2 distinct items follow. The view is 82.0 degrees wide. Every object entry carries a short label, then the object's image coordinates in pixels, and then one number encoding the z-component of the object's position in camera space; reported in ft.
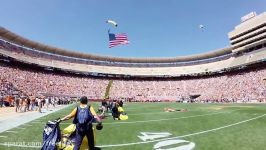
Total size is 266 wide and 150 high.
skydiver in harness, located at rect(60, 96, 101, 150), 13.46
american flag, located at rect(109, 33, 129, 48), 81.63
